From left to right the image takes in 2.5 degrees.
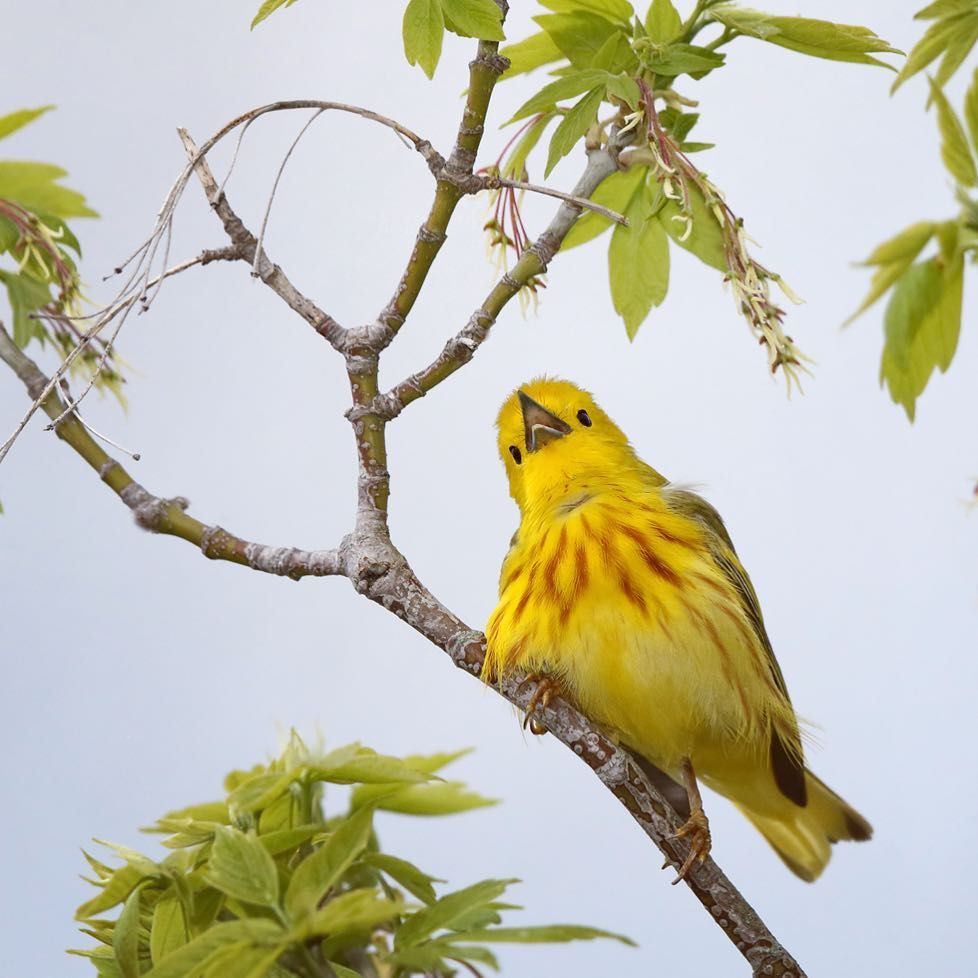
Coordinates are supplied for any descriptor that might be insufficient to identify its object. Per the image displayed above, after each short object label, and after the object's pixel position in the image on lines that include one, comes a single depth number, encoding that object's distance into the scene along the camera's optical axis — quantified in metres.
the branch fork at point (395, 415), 3.57
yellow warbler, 3.60
